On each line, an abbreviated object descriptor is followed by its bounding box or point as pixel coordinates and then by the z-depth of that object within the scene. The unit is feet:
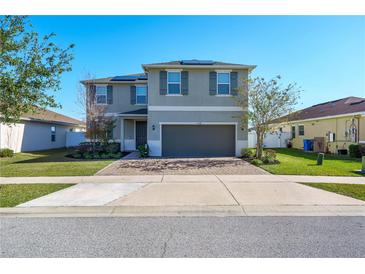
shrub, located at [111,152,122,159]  46.45
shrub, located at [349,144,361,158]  47.14
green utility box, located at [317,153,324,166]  36.78
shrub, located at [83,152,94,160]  46.24
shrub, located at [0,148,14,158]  48.45
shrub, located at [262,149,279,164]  37.88
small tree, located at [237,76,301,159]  39.40
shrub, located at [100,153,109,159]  46.42
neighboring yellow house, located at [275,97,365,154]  51.36
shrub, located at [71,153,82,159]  47.14
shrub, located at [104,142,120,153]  51.57
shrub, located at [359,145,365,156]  46.13
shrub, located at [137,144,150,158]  46.09
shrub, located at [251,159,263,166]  37.06
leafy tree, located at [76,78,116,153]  51.93
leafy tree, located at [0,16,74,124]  20.63
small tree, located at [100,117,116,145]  53.26
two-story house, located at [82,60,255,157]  47.93
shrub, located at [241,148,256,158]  44.25
